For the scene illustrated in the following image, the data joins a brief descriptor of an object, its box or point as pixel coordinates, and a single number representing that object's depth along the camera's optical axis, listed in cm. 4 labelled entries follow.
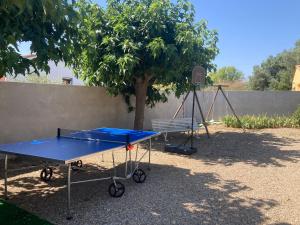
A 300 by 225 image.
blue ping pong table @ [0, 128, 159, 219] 355
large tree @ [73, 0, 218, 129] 713
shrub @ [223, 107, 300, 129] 1150
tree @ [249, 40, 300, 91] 2501
